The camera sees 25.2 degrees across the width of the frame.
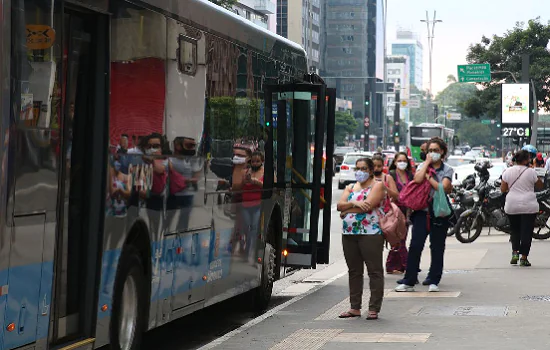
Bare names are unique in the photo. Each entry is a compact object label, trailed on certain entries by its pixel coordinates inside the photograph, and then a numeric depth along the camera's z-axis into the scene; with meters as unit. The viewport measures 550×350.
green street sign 64.19
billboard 49.03
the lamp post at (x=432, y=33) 139.38
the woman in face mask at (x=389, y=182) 14.58
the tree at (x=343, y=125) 138.38
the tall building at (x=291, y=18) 150.38
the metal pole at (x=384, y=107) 145.65
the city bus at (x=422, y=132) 95.39
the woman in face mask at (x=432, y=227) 14.12
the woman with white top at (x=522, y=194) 17.19
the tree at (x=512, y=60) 67.69
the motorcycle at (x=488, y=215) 23.41
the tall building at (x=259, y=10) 115.31
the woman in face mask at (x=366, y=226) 11.89
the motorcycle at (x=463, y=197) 24.31
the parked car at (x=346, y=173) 52.06
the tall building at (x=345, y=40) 191.12
